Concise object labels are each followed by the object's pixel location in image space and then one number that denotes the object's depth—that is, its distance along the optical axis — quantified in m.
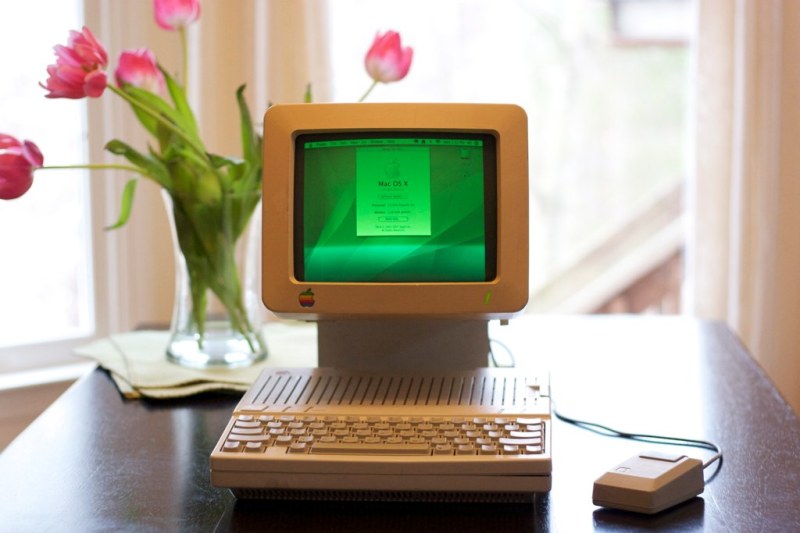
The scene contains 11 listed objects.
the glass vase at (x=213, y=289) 1.43
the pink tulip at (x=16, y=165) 1.23
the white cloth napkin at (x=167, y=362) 1.36
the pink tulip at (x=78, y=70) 1.24
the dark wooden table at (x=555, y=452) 0.92
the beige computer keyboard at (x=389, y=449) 0.93
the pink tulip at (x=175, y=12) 1.40
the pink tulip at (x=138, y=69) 1.39
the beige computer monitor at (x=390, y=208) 1.11
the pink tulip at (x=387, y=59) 1.40
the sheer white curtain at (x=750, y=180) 2.20
